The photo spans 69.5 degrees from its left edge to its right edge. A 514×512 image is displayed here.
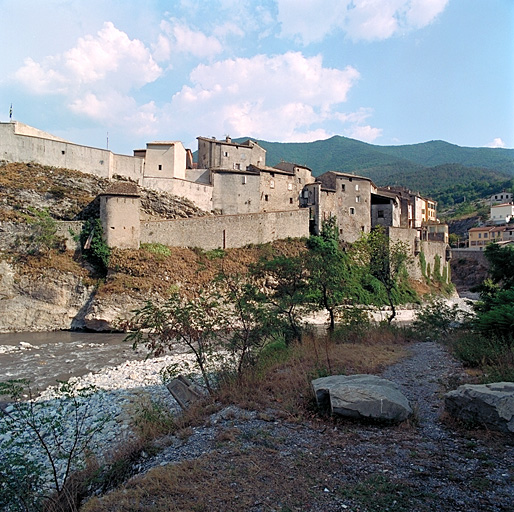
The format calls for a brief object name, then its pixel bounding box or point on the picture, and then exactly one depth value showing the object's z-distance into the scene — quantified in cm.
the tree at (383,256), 1925
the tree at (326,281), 1248
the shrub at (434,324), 1375
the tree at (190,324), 750
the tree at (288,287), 1141
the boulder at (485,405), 491
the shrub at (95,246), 2447
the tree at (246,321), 842
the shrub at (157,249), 2634
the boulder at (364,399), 544
